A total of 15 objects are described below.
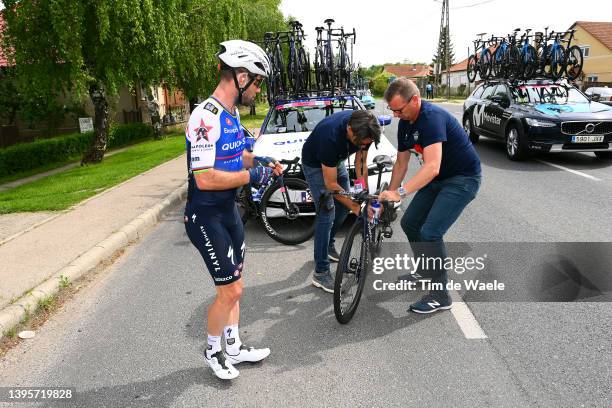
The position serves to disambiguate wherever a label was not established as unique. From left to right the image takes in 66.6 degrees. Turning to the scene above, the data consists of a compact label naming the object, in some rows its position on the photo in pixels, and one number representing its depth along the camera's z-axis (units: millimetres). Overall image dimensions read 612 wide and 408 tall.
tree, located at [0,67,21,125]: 18528
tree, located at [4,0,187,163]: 11086
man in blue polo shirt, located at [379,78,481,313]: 3420
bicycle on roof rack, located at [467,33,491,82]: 15004
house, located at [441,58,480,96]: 80075
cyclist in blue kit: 2633
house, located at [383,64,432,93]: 124650
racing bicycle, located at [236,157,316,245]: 5816
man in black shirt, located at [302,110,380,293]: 3594
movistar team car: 9609
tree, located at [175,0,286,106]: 16891
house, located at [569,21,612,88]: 46094
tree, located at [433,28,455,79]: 47784
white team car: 6282
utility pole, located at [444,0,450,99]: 53262
